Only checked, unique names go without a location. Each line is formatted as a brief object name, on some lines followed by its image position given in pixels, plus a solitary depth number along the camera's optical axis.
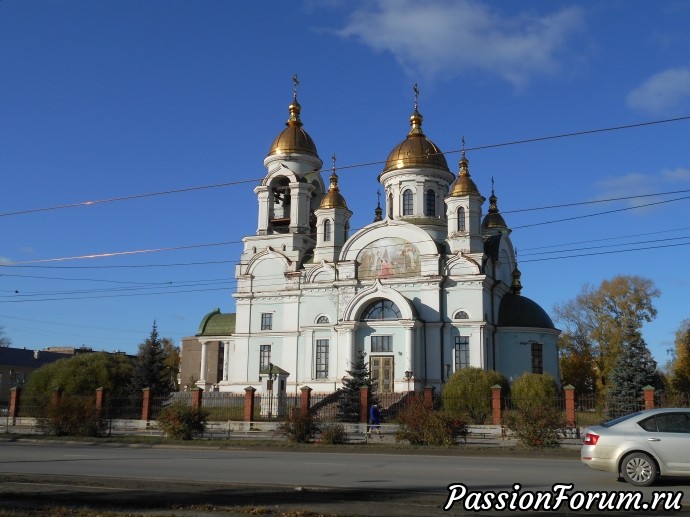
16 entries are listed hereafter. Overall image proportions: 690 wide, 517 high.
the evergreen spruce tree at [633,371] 35.50
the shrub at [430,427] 21.95
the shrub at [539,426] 21.25
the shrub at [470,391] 31.77
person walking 26.92
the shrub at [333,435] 22.73
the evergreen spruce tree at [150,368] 43.47
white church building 40.25
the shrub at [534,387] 34.06
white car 11.60
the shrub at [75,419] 26.70
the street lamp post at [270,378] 36.93
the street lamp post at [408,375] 38.75
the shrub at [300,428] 23.39
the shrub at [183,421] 24.88
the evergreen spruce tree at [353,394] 29.84
